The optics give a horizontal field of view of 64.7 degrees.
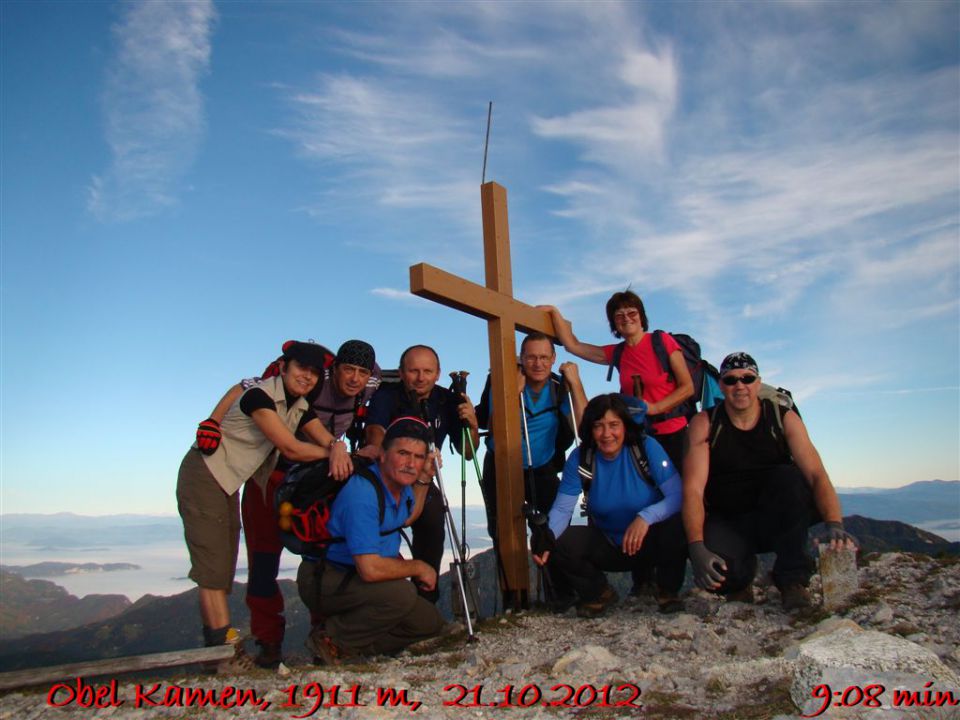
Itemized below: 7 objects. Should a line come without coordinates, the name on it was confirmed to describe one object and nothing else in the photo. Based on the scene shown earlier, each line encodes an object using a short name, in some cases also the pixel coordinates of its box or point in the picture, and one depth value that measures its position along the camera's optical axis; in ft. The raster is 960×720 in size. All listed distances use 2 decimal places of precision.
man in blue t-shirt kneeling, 16.81
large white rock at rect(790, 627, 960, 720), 10.70
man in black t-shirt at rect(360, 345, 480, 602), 20.07
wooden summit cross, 21.13
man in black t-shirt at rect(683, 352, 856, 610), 17.85
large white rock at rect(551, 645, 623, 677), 13.98
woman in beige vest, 17.07
